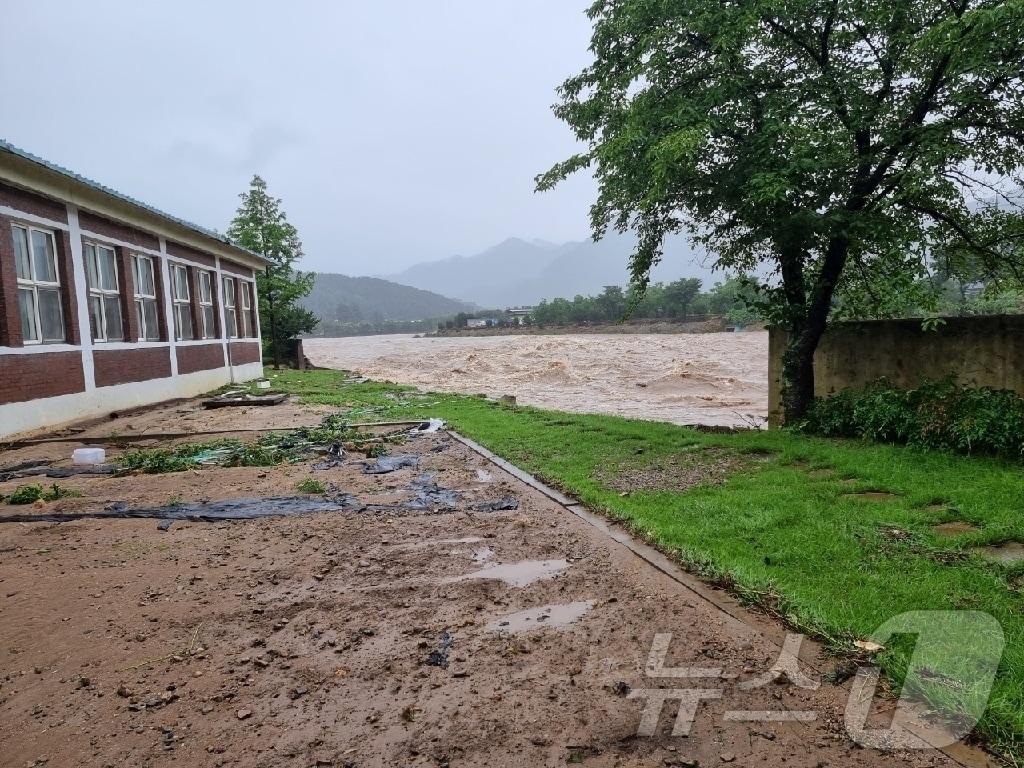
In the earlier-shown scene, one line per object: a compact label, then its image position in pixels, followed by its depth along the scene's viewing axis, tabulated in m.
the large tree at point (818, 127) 6.45
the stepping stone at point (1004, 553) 3.68
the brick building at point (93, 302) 9.89
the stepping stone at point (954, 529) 4.22
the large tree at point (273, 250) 28.86
